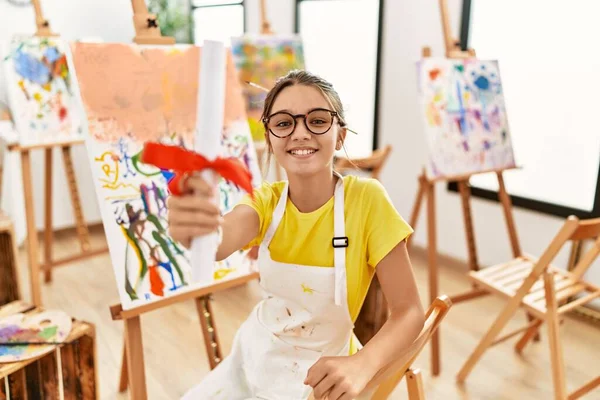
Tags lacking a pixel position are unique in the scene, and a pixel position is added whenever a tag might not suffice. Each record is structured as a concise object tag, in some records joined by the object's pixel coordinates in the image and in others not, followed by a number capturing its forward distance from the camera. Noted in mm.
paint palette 1269
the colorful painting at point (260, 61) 2707
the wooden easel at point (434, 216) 1996
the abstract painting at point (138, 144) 1298
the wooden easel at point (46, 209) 2285
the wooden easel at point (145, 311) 1227
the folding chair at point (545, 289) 1478
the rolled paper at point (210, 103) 635
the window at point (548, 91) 2322
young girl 1004
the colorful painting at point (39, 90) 2340
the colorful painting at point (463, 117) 2066
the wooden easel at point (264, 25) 2830
